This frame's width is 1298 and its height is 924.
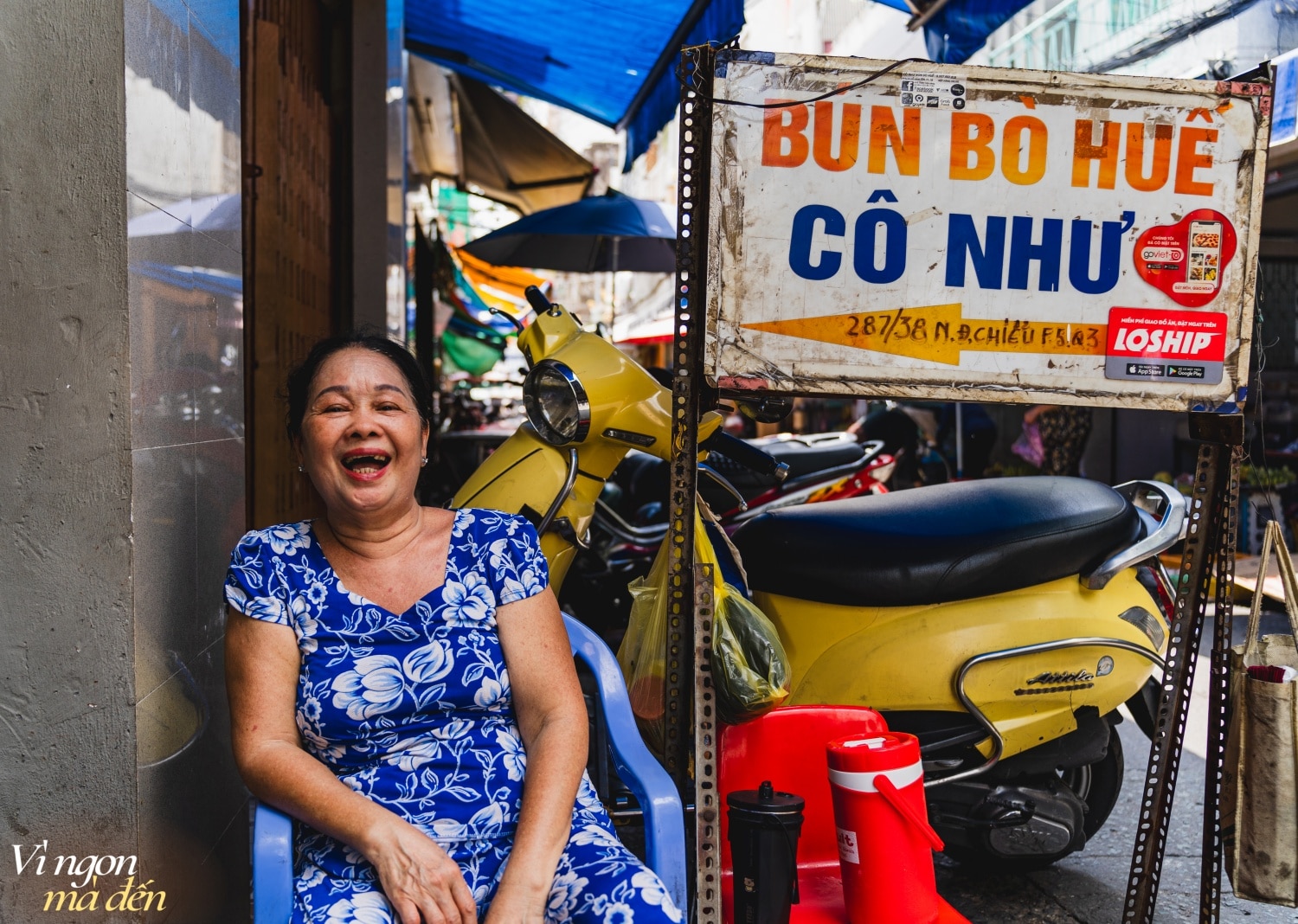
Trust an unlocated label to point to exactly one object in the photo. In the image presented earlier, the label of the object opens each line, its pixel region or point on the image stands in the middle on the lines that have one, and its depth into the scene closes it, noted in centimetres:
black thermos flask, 213
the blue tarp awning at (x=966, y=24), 407
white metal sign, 211
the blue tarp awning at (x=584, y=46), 548
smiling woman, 172
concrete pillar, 177
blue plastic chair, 168
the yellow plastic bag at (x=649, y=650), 231
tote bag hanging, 229
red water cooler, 219
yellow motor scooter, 263
